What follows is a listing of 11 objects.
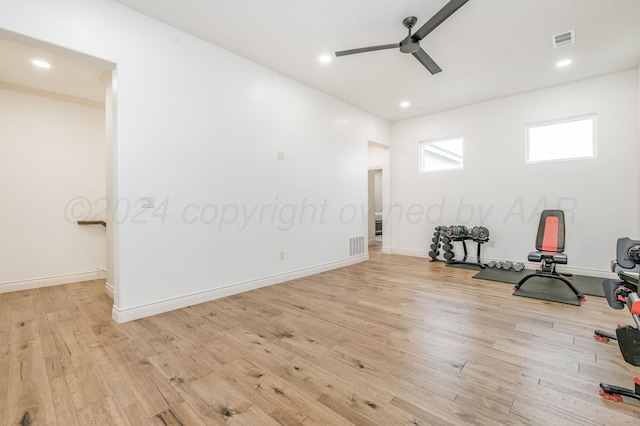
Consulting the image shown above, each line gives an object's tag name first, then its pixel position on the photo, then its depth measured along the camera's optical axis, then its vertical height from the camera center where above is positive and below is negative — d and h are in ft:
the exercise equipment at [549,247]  12.03 -1.70
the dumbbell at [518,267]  15.55 -3.15
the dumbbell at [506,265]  15.89 -3.11
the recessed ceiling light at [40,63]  10.73 +5.72
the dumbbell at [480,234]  16.72 -1.39
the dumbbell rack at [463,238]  16.76 -1.69
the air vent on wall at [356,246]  18.01 -2.32
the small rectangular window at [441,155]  19.16 +4.02
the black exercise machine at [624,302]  4.60 -1.86
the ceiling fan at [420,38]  7.82 +5.73
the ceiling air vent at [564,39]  10.61 +6.75
